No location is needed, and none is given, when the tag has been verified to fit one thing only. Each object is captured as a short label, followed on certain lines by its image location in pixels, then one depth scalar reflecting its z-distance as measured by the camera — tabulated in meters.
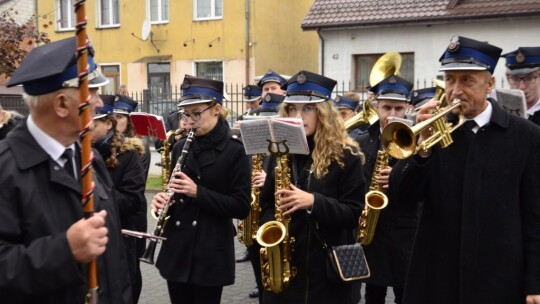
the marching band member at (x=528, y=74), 5.14
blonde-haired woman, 4.00
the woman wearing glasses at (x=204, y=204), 4.71
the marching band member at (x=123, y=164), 4.93
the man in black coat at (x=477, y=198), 3.42
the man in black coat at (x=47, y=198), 2.39
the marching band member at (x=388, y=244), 5.27
